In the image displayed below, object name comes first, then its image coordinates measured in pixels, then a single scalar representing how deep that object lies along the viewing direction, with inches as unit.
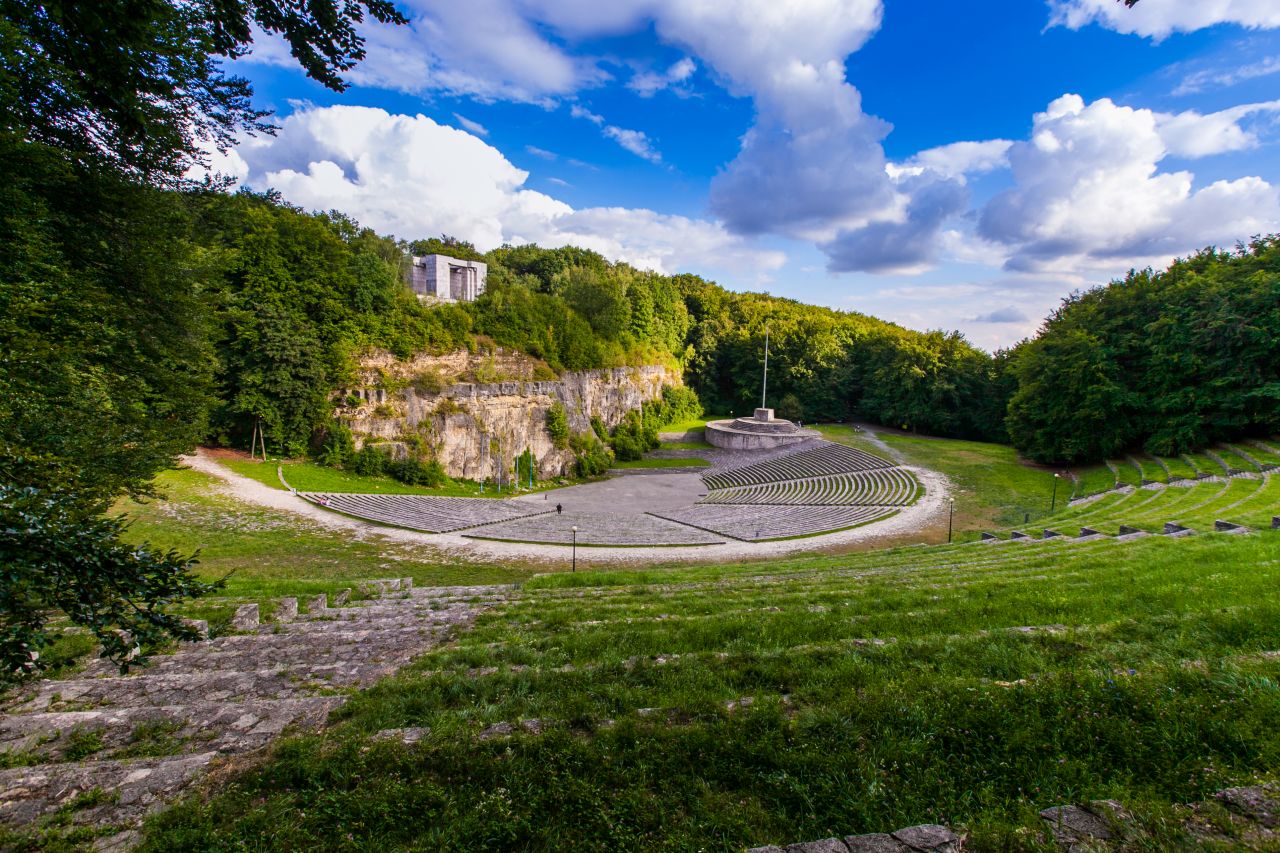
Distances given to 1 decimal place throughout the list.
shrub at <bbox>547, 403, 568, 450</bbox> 1614.2
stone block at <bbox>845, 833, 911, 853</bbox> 119.4
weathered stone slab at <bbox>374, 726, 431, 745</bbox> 173.5
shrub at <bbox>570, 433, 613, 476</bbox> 1652.3
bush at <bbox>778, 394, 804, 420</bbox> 2326.5
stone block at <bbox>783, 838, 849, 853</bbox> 120.9
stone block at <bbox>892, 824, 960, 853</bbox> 119.4
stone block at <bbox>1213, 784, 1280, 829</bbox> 121.0
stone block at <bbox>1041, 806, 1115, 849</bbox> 119.7
